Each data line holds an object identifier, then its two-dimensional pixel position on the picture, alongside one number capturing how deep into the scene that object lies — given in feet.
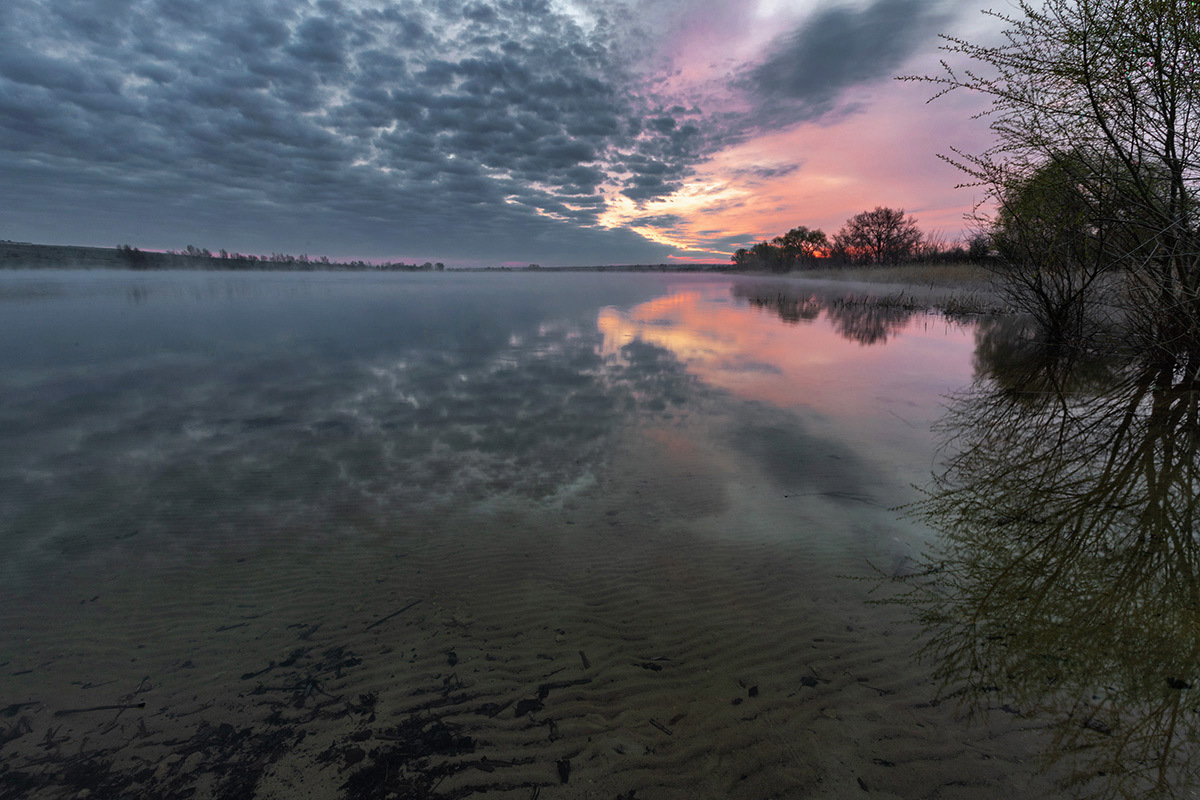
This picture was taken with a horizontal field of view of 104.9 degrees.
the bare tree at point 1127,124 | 26.45
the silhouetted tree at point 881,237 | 258.16
